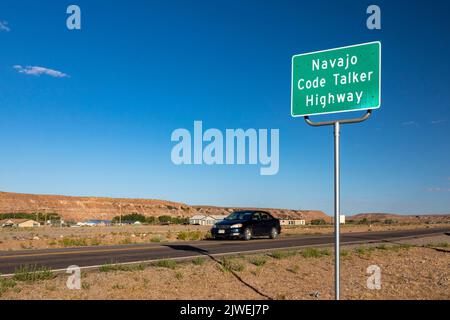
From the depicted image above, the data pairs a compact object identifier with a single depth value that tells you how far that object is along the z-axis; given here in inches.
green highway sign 284.8
